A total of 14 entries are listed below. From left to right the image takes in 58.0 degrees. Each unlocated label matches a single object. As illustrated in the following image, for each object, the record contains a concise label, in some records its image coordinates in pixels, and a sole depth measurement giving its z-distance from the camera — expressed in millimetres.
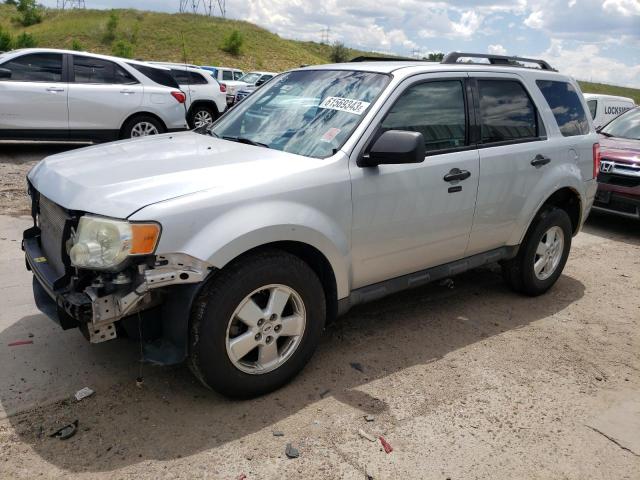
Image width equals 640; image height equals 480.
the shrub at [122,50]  46844
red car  7613
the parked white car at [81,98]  9086
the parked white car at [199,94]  12766
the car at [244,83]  20788
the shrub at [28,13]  61875
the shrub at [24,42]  46544
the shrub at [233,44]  52125
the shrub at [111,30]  52312
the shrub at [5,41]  45406
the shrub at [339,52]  74125
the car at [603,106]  12430
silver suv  2758
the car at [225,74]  25484
